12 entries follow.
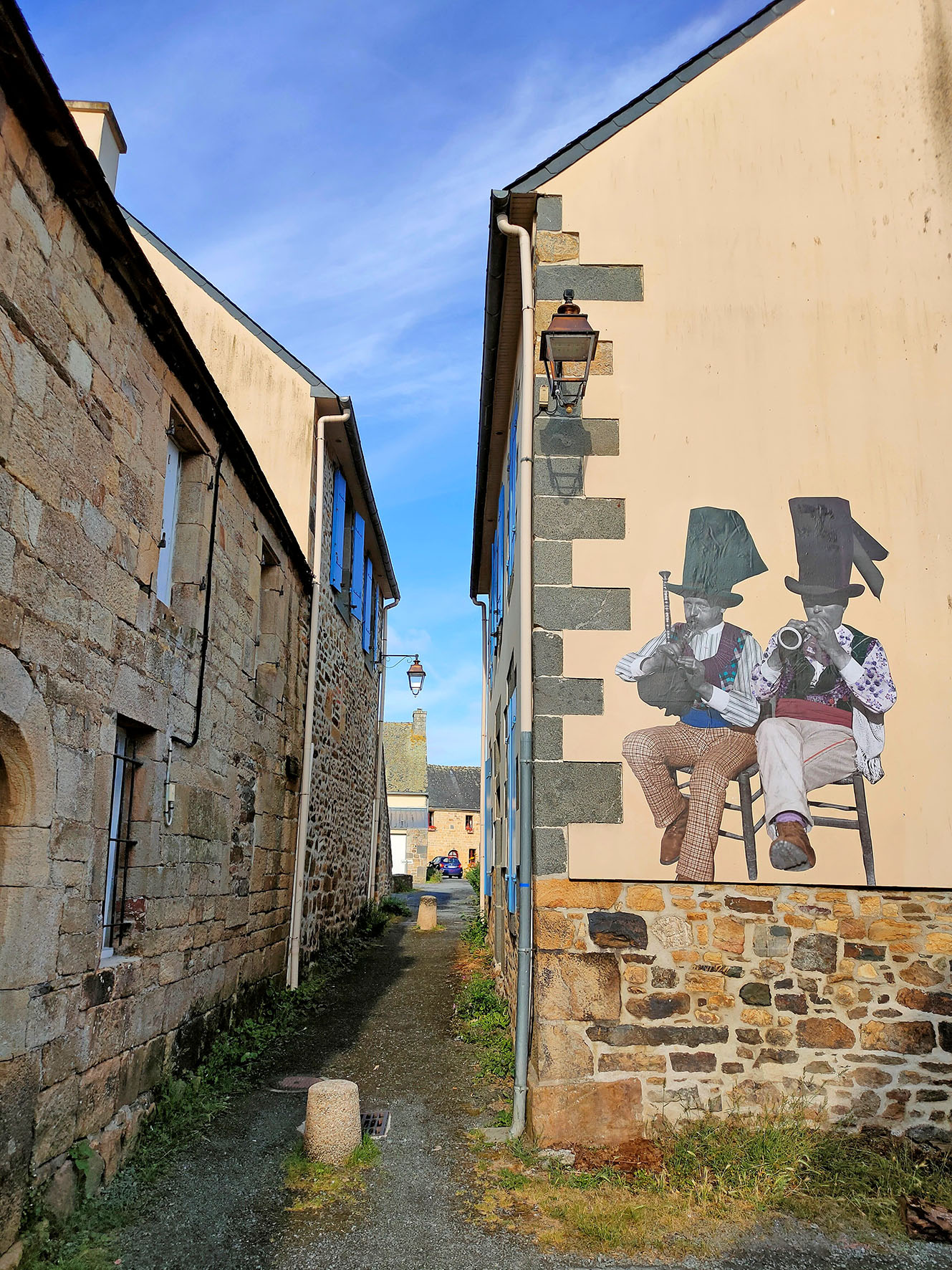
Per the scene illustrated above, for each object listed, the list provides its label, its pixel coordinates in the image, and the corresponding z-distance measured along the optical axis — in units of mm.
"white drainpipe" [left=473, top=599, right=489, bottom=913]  12930
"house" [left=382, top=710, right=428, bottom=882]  30703
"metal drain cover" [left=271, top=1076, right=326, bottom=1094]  5629
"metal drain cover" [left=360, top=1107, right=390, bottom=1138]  4992
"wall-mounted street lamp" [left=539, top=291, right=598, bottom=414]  5281
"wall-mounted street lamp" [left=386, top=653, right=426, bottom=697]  15453
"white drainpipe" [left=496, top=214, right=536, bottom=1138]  4992
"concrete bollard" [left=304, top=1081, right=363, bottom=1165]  4500
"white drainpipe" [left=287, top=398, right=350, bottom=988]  8281
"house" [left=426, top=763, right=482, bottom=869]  41156
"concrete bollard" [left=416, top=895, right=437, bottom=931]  14227
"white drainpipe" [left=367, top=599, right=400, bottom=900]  15062
